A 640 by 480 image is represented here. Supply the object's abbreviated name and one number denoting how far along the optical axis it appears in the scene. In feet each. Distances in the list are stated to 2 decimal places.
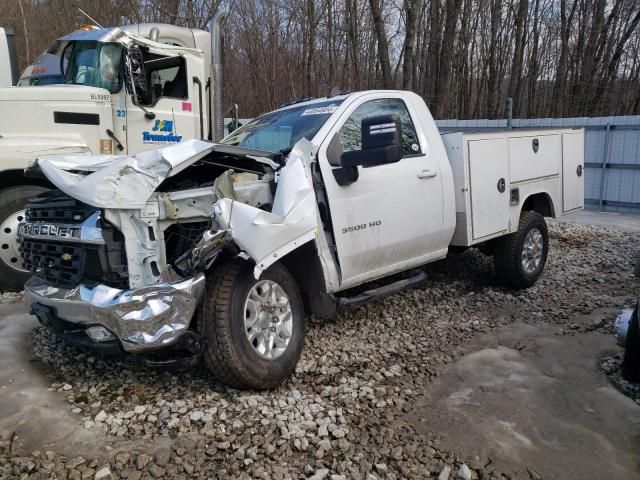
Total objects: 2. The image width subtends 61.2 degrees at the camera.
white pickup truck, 10.41
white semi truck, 18.81
